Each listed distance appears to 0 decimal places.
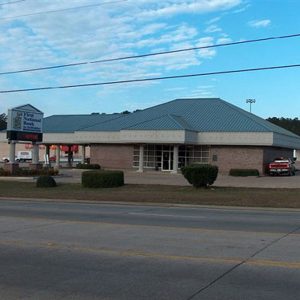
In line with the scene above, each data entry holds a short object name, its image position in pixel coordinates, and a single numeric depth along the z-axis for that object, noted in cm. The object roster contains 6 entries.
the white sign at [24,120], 3353
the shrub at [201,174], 2299
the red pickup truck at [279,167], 3922
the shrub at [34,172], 3414
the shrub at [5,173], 3377
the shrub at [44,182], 2522
